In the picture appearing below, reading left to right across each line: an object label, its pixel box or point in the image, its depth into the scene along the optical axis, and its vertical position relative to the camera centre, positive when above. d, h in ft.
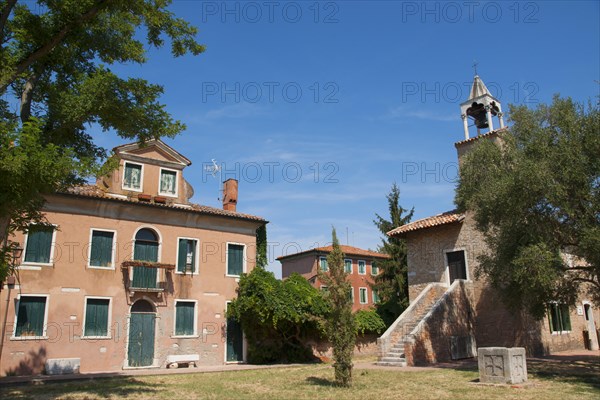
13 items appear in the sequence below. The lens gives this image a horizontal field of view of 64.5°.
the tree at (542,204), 47.42 +11.53
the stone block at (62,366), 58.18 -5.25
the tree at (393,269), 96.43 +10.39
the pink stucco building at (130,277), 60.18 +6.01
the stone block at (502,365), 42.47 -4.26
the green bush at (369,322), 85.76 -0.64
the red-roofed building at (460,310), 67.21 +1.09
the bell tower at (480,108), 87.66 +38.32
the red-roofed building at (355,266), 147.74 +16.42
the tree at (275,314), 70.95 +0.82
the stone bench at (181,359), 67.72 -5.42
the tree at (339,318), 42.06 +0.06
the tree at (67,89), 31.89 +18.43
